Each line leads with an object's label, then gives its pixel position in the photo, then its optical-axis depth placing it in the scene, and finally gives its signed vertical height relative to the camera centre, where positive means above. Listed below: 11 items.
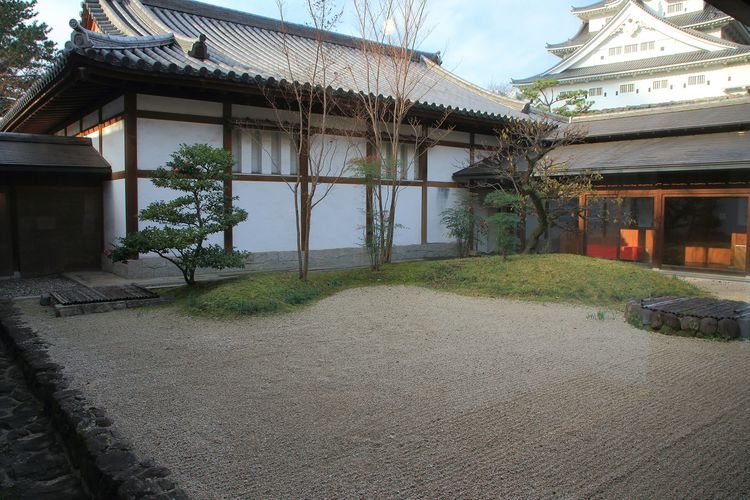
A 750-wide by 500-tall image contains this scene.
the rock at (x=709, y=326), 5.79 -1.01
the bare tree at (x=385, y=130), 9.87 +2.12
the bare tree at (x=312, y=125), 10.23 +2.06
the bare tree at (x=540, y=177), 10.21 +1.09
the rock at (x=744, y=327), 5.70 -1.00
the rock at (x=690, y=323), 5.88 -1.00
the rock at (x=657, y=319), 6.13 -1.00
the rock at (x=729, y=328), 5.71 -1.02
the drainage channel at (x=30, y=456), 3.05 -1.43
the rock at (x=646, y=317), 6.23 -0.99
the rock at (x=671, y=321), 6.00 -1.00
